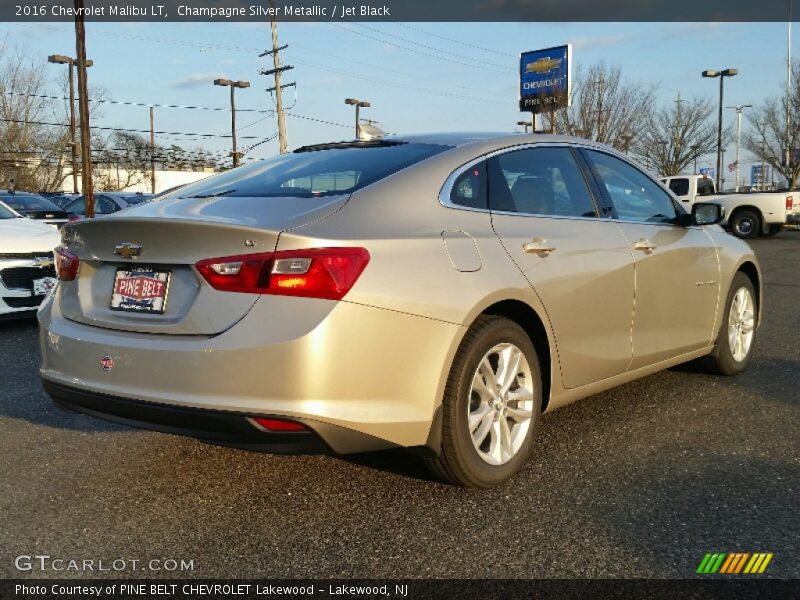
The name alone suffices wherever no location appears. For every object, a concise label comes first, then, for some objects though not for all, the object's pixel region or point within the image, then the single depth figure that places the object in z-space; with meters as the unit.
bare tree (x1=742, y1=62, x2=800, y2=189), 40.50
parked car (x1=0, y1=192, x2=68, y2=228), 14.24
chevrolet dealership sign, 37.97
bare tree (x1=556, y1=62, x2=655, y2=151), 37.34
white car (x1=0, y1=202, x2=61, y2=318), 7.64
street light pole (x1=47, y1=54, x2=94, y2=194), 36.56
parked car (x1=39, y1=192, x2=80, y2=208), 29.49
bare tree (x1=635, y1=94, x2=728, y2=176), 46.88
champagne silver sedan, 2.86
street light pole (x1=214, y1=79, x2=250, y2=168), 52.44
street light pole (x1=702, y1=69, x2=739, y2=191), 41.41
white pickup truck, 22.05
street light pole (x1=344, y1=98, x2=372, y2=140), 49.78
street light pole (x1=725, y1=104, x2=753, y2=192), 67.20
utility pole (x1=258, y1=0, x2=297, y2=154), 40.16
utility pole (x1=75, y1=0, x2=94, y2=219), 21.31
